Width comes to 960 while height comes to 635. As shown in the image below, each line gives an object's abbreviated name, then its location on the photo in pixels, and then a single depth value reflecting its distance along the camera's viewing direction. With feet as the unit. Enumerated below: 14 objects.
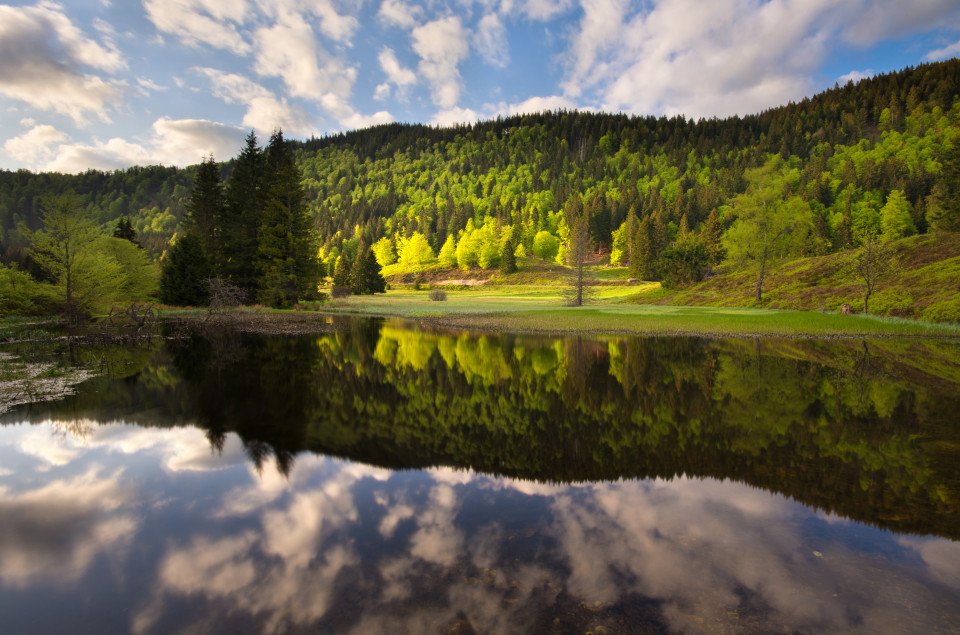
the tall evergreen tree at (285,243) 139.33
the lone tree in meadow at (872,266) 124.28
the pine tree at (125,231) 183.97
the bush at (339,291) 246.88
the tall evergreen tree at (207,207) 160.66
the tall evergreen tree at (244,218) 147.23
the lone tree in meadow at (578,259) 176.77
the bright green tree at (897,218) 309.42
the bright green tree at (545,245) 402.93
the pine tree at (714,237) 275.59
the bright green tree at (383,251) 457.68
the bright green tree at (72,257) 100.27
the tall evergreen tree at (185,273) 140.56
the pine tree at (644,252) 295.48
